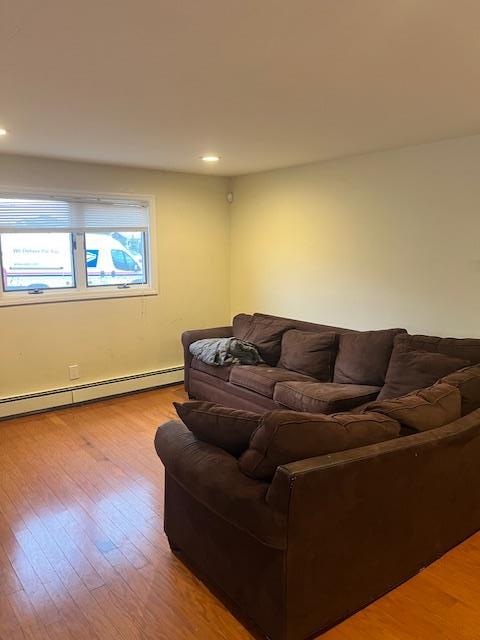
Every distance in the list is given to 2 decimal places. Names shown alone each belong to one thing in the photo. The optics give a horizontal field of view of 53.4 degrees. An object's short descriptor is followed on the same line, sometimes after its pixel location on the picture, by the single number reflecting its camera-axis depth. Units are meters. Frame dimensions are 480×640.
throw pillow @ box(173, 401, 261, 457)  1.96
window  4.12
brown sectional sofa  1.69
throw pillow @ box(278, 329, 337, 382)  3.91
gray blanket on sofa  4.21
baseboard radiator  4.22
